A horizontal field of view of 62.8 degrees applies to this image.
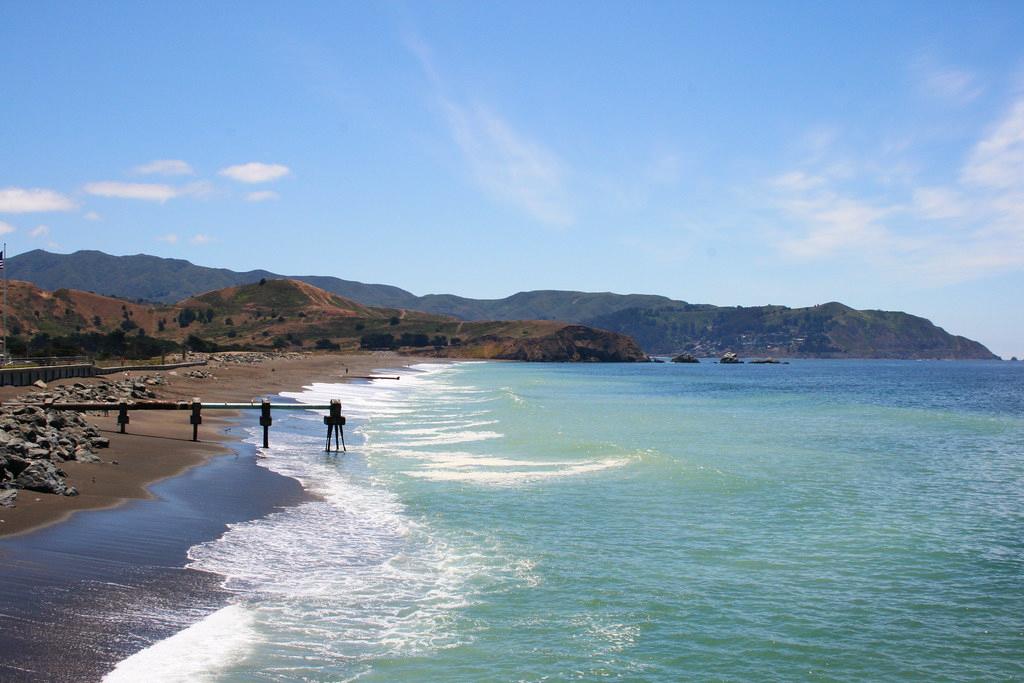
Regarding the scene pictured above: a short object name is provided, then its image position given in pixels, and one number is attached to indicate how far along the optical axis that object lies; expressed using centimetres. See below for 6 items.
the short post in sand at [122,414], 2884
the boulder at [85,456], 2059
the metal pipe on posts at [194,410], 2897
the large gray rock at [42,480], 1605
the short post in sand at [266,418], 2937
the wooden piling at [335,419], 2925
